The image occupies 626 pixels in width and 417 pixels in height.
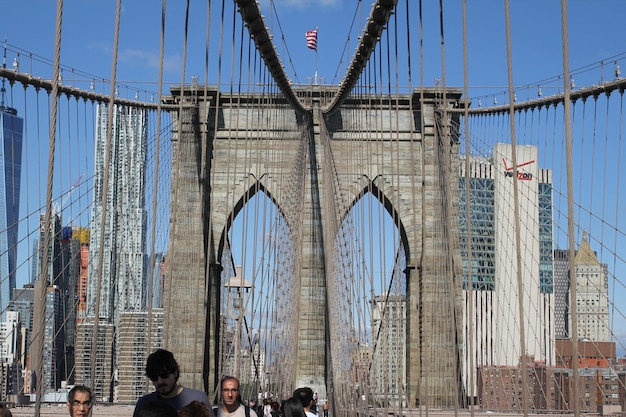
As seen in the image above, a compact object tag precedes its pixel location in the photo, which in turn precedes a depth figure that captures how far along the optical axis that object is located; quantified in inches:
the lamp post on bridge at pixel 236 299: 565.2
